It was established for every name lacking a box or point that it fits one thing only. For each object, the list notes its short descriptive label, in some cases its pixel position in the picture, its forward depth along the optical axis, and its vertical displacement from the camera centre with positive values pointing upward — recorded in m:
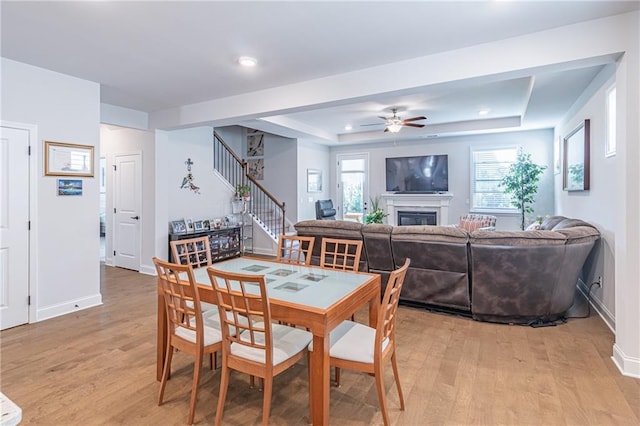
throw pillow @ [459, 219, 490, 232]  6.45 -0.25
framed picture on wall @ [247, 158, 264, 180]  8.92 +1.13
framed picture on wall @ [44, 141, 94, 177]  3.82 +0.61
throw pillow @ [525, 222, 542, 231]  5.02 -0.23
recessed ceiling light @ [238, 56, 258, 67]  3.44 +1.55
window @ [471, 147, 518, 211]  7.58 +0.78
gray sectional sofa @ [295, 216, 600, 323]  3.37 -0.59
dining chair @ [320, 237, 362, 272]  2.95 -0.41
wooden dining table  1.88 -0.55
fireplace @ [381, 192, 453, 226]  8.11 +0.14
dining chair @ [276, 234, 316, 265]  3.31 -0.41
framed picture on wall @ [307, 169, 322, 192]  8.80 +0.81
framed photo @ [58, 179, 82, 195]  3.94 +0.29
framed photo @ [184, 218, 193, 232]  6.13 -0.24
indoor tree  6.77 +0.59
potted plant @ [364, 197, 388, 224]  6.55 -0.12
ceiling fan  6.12 +1.60
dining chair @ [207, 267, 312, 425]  1.83 -0.82
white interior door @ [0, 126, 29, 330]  3.49 -0.17
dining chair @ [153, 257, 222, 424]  2.06 -0.75
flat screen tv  8.12 +0.91
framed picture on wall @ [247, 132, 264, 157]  8.95 +1.78
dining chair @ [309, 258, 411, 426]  1.94 -0.83
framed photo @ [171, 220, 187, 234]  5.92 -0.28
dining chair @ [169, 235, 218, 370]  2.68 -0.45
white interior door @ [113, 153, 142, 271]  6.00 +0.03
